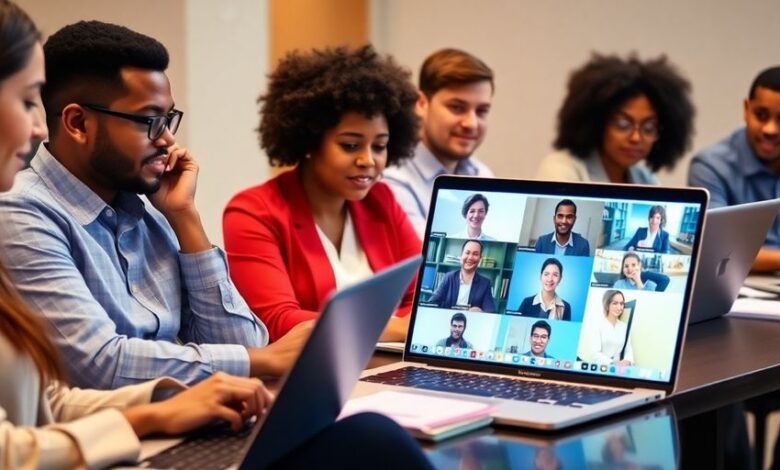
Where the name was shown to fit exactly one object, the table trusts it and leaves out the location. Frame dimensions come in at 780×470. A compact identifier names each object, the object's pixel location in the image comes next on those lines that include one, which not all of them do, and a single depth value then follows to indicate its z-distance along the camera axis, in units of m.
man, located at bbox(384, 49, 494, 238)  3.54
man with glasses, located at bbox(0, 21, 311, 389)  2.12
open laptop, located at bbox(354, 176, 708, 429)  2.15
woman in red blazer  2.71
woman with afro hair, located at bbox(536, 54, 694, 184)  3.70
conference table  1.96
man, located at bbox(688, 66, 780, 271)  3.61
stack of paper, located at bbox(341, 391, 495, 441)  1.97
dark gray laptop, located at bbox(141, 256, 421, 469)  1.70
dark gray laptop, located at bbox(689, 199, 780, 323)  2.50
